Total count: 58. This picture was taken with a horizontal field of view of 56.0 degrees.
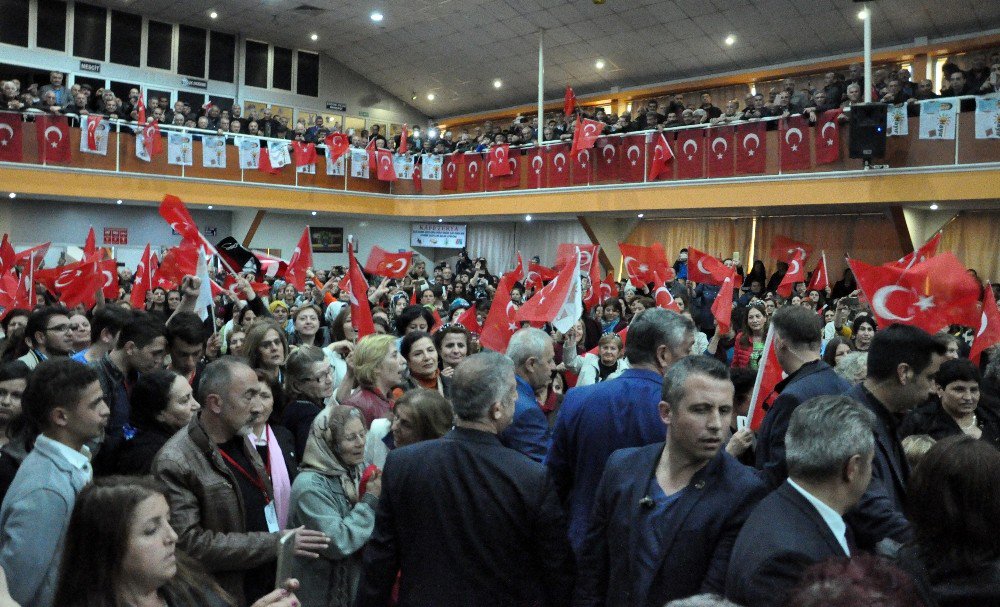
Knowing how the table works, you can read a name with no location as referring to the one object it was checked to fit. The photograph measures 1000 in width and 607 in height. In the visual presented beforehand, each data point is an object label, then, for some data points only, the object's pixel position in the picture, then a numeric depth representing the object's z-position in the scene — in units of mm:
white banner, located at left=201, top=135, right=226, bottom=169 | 22453
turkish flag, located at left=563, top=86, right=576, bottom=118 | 20625
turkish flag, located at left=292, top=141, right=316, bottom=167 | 23359
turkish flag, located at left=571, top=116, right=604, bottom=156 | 19734
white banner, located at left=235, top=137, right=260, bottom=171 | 22844
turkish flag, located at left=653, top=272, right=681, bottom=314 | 10836
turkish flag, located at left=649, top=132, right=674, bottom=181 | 18891
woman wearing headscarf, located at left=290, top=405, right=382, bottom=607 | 3939
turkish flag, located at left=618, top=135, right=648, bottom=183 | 19547
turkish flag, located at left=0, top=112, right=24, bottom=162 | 19734
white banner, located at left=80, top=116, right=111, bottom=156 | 20766
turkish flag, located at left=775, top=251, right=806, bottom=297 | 13938
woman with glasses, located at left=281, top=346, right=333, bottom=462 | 5160
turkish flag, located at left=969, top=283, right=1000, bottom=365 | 7535
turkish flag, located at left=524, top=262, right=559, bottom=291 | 14961
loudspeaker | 15000
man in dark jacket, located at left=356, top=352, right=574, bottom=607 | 3209
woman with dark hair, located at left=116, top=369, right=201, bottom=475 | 4211
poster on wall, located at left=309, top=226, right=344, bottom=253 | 27625
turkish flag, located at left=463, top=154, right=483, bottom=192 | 23484
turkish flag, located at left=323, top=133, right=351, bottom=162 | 23656
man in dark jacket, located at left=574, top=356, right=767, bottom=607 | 2875
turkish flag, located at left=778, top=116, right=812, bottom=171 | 16562
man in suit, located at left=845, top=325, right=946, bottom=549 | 3736
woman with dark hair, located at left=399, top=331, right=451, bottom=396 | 5777
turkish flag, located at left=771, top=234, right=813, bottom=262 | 18062
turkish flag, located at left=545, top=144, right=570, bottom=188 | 21188
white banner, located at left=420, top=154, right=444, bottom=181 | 24828
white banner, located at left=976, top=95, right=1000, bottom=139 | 14055
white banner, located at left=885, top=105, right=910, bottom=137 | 15039
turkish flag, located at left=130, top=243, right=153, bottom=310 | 12203
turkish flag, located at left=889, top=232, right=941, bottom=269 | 8859
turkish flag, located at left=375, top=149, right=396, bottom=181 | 24406
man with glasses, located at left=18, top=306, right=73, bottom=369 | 6219
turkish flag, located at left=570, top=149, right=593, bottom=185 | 20662
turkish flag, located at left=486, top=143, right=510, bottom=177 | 22484
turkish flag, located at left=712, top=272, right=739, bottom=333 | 9812
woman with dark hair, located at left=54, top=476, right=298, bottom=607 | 2510
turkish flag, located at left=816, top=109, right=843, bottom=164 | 15921
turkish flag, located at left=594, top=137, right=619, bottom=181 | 20047
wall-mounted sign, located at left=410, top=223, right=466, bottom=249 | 28500
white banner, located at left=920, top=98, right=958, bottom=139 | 14609
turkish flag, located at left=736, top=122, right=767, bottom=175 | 17297
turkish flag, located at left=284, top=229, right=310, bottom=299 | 12727
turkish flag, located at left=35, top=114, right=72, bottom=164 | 20281
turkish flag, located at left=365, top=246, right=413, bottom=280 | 14180
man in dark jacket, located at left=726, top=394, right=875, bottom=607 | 2525
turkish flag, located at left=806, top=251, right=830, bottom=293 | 13781
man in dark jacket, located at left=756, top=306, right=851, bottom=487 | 3870
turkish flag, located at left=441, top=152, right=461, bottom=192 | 24359
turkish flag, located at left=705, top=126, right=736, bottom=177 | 17906
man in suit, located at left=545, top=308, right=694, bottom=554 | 3777
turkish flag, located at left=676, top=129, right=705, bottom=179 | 18484
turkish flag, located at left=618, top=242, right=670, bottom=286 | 14156
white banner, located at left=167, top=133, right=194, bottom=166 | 21984
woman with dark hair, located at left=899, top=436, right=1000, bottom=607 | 2455
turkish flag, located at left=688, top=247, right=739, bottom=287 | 13789
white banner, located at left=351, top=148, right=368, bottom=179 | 24333
